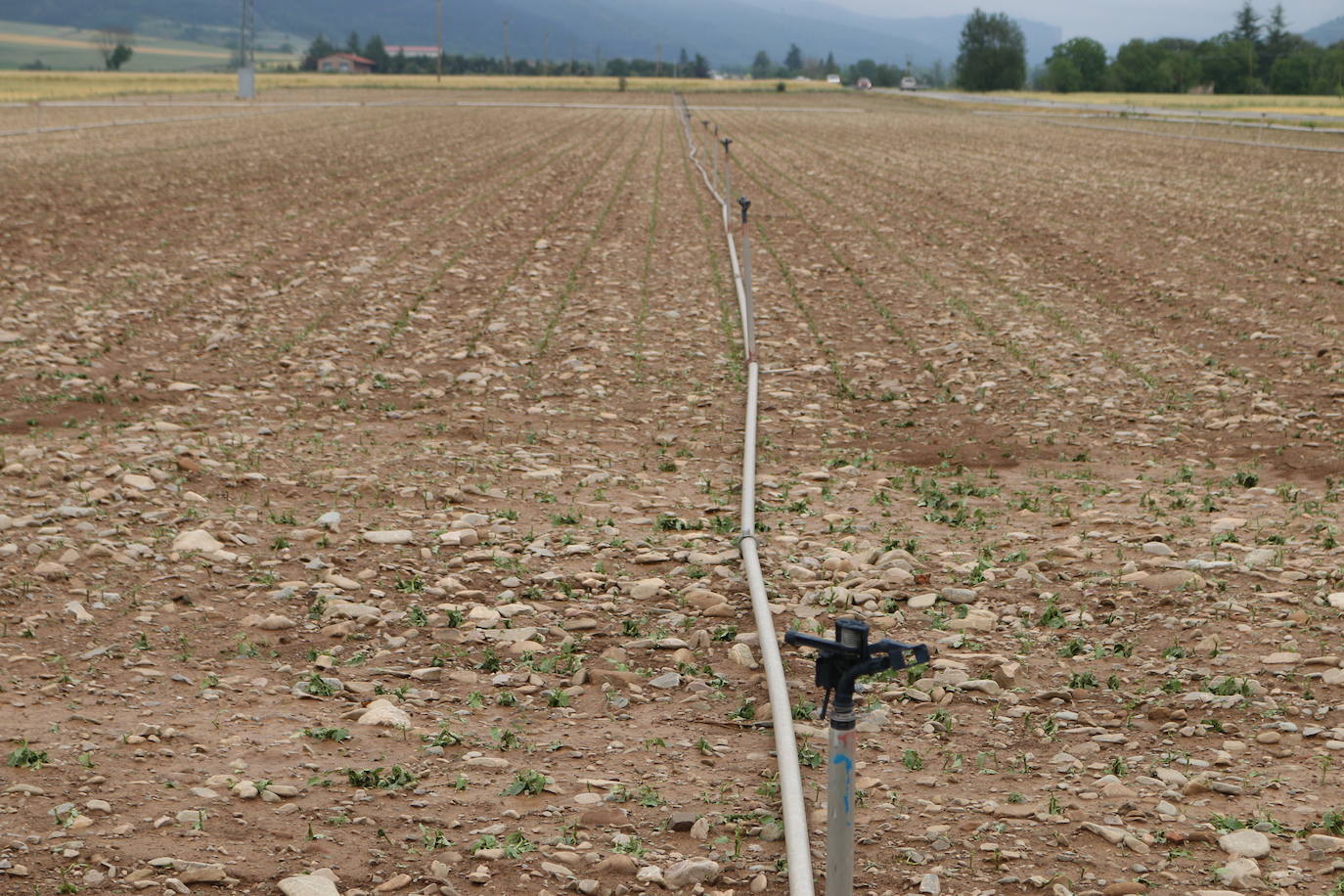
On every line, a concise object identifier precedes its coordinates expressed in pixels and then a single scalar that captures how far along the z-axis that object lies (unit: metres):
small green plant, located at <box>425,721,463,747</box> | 6.22
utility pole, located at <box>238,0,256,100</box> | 86.06
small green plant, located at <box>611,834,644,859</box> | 5.33
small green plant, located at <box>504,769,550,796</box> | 5.79
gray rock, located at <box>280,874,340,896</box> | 4.98
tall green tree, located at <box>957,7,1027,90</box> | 161.62
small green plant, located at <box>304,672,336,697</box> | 6.76
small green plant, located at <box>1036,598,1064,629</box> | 7.59
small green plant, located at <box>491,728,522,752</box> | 6.25
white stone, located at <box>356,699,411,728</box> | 6.42
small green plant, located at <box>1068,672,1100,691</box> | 6.82
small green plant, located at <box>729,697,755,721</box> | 6.55
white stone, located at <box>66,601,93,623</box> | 7.49
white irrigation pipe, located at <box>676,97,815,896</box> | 4.80
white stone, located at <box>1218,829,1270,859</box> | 5.27
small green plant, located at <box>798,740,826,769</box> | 6.00
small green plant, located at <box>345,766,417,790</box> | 5.81
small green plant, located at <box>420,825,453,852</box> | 5.35
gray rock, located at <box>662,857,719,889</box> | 5.14
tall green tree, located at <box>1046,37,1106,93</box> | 176.50
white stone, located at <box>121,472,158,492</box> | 9.66
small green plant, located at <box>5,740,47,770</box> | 5.85
